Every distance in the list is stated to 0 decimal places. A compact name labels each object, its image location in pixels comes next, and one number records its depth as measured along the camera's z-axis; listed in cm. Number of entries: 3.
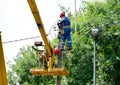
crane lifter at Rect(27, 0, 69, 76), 1546
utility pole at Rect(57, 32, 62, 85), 1740
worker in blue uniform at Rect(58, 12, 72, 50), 1659
